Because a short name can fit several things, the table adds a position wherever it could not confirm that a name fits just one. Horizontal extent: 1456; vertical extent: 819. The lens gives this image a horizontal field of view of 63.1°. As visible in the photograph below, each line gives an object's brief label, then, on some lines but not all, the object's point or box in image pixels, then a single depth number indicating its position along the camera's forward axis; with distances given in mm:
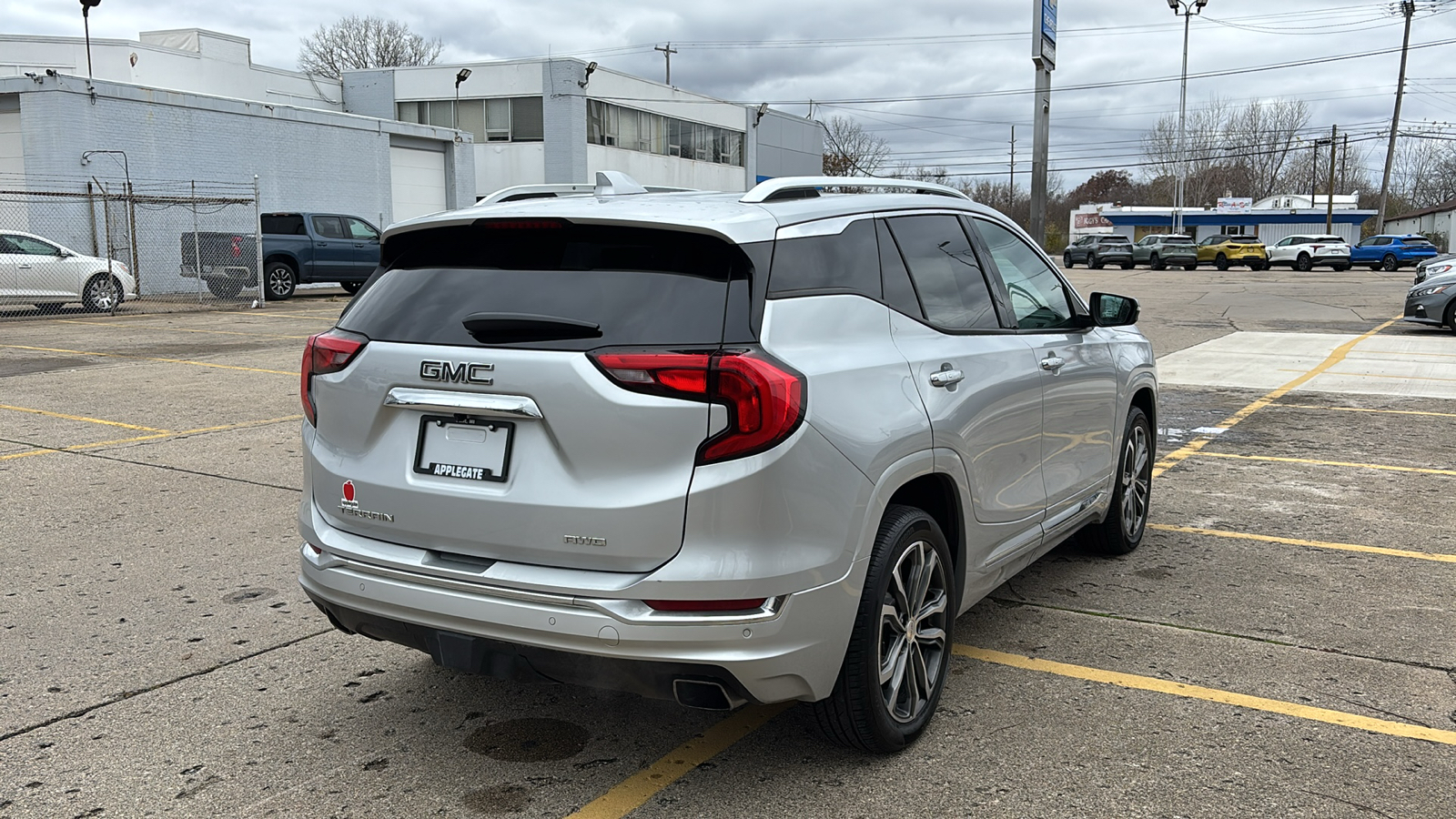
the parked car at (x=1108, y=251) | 50375
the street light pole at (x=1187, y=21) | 65462
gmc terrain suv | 3037
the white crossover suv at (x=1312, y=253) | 47562
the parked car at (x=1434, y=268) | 19828
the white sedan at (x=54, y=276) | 20469
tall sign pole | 25906
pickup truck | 24797
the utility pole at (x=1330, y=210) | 74188
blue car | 48438
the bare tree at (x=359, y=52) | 79562
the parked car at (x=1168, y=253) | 49312
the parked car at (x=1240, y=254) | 49938
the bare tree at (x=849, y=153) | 87562
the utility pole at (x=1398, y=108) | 66219
